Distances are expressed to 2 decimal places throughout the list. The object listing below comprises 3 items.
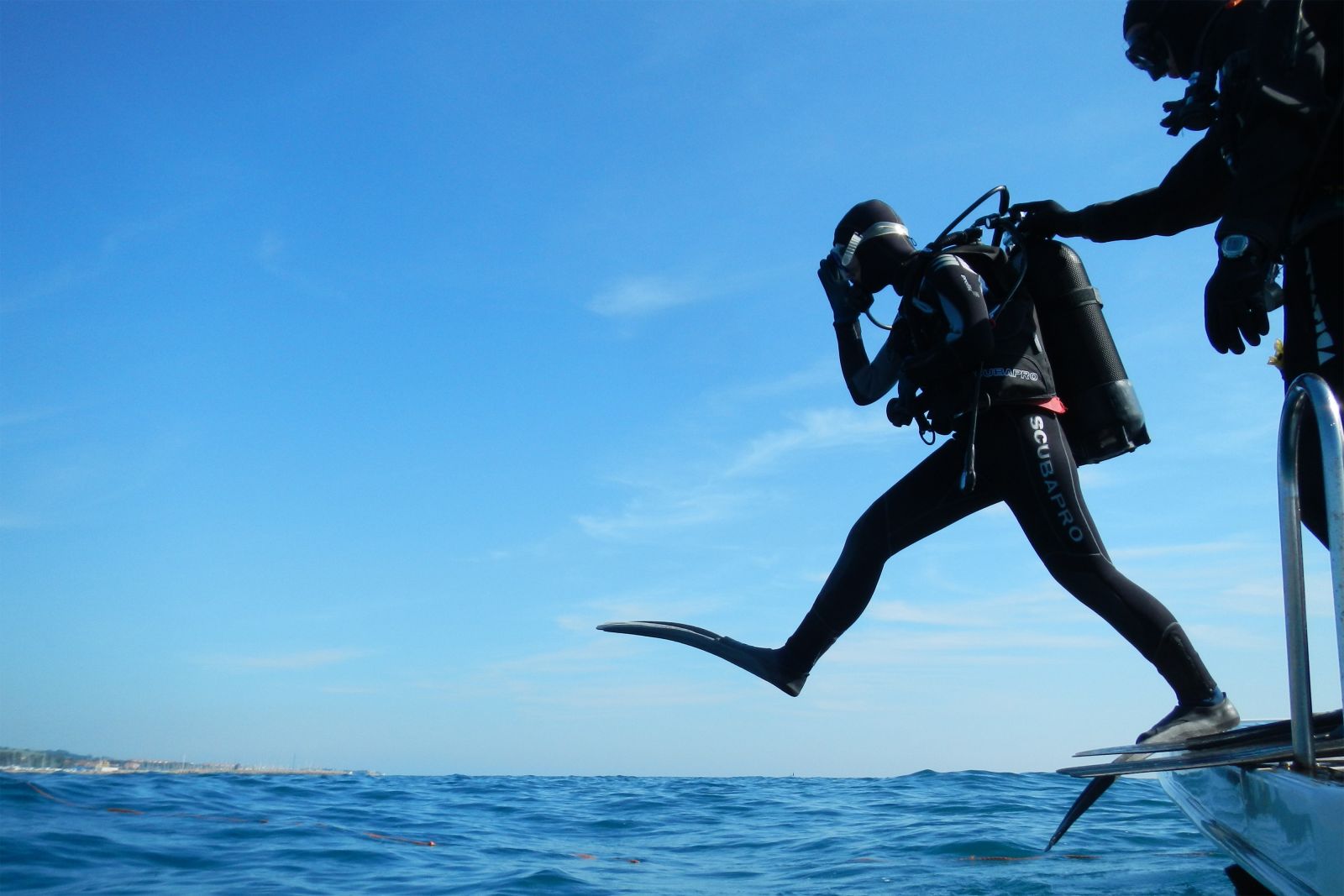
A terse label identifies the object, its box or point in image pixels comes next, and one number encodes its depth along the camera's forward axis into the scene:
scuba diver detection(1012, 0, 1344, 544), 2.18
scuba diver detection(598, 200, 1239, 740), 2.86
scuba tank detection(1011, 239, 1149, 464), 3.20
